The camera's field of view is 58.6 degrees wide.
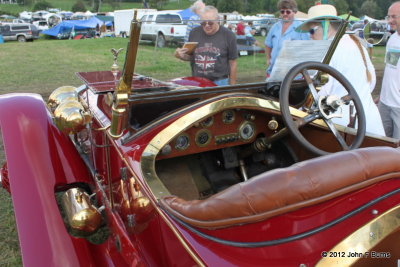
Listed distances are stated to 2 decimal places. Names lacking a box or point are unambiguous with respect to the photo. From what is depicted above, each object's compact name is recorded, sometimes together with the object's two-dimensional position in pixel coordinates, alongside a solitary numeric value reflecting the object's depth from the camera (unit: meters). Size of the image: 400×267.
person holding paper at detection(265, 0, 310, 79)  2.42
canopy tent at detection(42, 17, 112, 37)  25.76
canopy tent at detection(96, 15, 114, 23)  32.19
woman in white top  3.04
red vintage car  1.15
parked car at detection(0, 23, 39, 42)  22.14
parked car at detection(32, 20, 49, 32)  31.19
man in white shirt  3.62
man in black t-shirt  2.40
